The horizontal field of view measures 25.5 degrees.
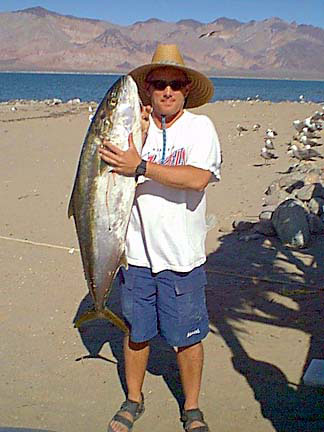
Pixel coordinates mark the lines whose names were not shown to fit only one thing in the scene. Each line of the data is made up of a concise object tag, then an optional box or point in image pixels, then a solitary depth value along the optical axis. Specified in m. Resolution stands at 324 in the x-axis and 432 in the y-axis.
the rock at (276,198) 9.31
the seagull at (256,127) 19.26
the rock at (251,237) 8.03
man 3.58
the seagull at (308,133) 15.46
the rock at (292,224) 7.69
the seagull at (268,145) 13.89
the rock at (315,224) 8.10
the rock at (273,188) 10.16
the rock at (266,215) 8.45
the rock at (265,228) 8.09
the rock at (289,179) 10.23
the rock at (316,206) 8.55
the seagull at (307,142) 14.30
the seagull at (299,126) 16.69
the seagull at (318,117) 18.55
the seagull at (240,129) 18.79
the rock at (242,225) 8.51
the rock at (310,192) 8.90
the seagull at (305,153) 13.23
